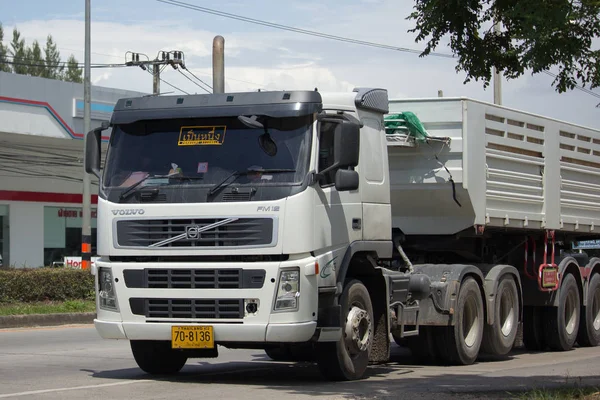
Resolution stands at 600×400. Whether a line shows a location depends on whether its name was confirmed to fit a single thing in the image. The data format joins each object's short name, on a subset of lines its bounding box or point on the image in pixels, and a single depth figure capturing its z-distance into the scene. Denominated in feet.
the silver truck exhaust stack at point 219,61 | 88.12
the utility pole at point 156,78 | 127.03
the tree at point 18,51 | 240.53
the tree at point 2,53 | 235.20
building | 102.94
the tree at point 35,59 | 243.81
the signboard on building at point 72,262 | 106.33
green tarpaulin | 41.91
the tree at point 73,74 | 262.26
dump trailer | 31.58
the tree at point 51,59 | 248.32
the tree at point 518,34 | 25.88
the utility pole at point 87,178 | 95.96
